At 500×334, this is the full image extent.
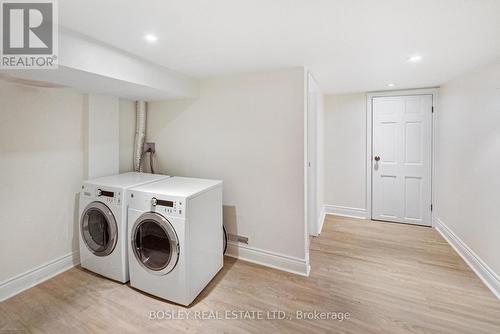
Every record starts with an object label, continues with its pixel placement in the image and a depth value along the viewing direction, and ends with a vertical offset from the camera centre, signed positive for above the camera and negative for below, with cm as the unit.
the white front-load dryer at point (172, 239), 180 -65
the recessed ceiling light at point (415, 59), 200 +99
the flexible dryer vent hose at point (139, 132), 299 +42
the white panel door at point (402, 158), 335 +11
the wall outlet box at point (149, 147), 304 +23
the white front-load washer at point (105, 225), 204 -61
